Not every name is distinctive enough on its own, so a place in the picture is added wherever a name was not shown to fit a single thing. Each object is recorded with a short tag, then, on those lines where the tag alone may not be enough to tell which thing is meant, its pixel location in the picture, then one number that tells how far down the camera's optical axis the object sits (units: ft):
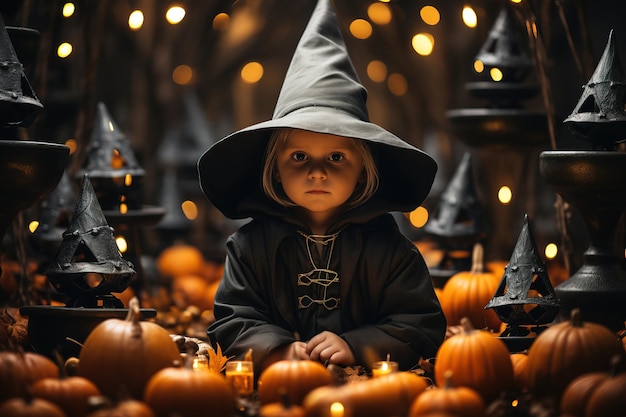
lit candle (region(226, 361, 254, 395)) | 12.53
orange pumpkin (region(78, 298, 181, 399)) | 11.79
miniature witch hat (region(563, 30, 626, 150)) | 13.94
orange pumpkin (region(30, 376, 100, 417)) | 10.75
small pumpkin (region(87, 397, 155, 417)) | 9.69
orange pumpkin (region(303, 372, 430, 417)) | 10.45
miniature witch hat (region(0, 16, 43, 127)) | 13.24
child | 14.01
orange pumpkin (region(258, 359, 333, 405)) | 11.64
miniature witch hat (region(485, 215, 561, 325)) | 13.84
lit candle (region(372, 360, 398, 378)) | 12.39
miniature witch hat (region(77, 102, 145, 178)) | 18.11
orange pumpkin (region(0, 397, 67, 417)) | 9.84
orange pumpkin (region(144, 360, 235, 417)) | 10.68
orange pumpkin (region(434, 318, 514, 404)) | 11.96
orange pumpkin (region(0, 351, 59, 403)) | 11.19
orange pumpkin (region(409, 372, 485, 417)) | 10.36
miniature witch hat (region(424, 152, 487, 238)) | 18.48
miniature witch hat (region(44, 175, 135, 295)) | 13.67
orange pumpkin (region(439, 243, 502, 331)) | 16.92
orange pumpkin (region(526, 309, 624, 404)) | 11.74
